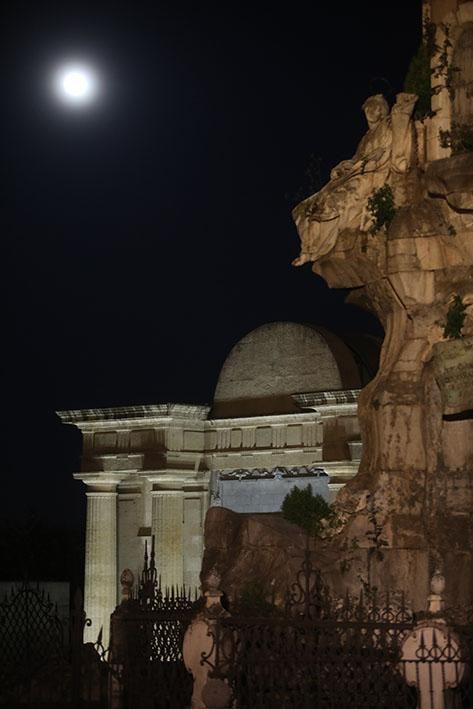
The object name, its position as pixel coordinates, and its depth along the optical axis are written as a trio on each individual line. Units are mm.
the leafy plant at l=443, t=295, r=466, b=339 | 18609
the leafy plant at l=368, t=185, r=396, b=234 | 19250
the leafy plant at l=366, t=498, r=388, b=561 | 18609
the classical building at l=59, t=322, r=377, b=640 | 35844
